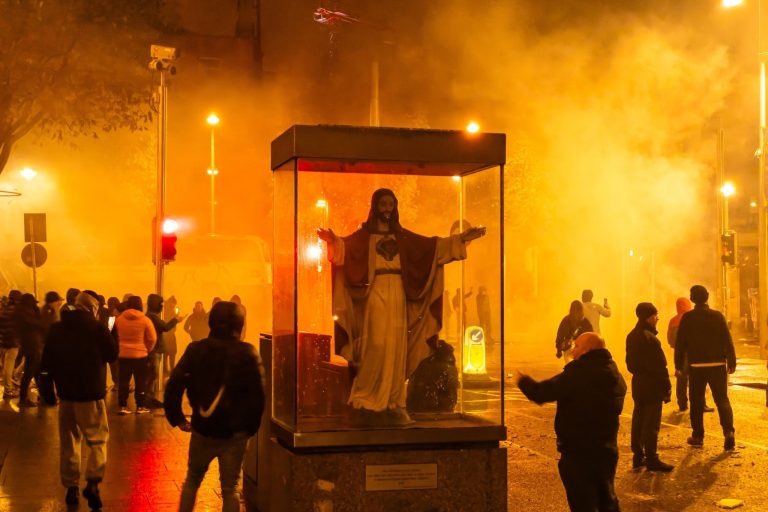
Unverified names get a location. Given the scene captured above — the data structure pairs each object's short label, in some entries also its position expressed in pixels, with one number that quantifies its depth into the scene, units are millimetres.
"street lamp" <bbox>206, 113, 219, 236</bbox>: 25297
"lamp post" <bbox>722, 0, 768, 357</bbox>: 17344
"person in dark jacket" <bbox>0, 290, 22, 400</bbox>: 12625
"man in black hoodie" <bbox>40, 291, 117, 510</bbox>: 6551
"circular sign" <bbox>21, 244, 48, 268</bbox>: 15766
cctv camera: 14289
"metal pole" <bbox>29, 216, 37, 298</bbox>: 15627
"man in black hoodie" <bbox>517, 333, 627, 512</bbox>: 5422
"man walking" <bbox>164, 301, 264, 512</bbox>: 5137
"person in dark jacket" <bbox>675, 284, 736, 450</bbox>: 9211
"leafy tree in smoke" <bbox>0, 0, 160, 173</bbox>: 16016
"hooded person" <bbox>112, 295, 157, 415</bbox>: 11352
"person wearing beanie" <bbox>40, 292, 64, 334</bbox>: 12875
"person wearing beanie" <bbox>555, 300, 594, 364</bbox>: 12367
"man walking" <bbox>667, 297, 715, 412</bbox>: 11289
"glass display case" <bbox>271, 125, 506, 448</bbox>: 5957
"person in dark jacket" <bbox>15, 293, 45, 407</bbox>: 12492
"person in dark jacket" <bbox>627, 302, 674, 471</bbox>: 8219
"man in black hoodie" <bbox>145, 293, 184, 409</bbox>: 12102
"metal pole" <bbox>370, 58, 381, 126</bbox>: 17281
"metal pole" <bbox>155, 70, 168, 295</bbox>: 13812
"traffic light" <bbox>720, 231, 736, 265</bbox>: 21719
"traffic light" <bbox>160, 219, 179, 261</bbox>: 13891
